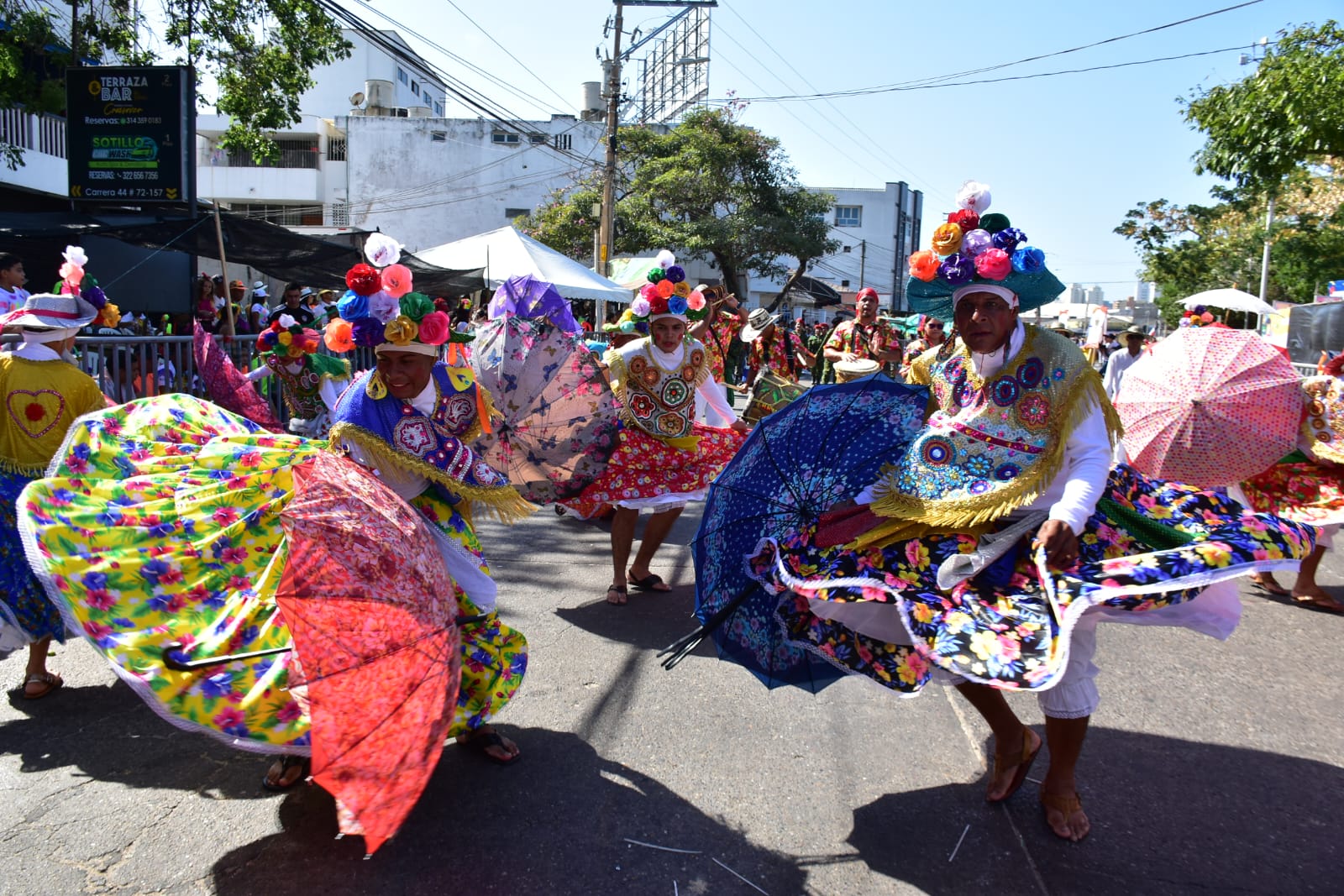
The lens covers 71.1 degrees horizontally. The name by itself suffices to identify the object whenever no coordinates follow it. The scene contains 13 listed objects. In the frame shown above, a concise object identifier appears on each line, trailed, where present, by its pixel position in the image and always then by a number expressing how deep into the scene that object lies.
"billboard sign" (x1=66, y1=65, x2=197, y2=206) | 10.33
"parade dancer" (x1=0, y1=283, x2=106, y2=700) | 4.05
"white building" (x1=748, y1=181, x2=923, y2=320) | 59.03
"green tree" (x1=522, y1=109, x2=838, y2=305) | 31.86
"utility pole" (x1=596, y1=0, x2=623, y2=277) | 21.83
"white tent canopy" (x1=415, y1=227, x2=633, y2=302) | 15.16
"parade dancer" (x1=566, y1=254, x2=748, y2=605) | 5.77
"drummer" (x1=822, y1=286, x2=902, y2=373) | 9.27
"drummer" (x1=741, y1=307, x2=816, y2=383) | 11.15
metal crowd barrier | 7.02
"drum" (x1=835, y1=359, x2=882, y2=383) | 8.09
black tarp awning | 9.80
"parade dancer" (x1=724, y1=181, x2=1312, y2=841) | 2.73
